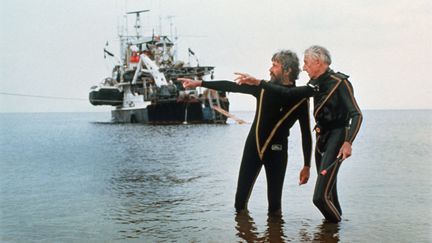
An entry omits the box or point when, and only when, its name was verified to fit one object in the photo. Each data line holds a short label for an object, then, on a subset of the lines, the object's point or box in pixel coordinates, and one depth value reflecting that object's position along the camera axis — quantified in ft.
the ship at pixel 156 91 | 211.20
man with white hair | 16.21
